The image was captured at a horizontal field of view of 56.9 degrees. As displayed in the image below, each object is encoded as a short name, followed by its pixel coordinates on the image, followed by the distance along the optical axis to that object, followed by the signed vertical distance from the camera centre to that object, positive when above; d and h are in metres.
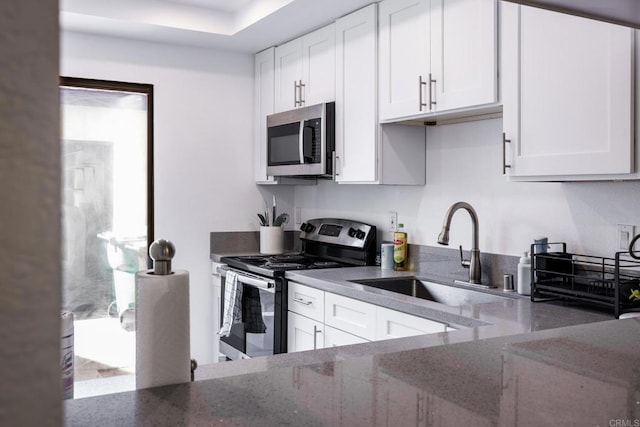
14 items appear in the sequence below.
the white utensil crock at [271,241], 4.08 -0.24
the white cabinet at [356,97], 3.03 +0.58
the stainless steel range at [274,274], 3.18 -0.39
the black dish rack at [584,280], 1.91 -0.26
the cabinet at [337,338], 2.66 -0.61
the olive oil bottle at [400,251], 3.19 -0.24
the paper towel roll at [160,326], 0.74 -0.15
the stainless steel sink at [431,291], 2.65 -0.41
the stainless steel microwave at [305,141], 3.35 +0.39
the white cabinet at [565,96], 1.79 +0.36
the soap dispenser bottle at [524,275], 2.34 -0.28
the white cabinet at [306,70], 3.38 +0.83
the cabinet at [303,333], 2.91 -0.65
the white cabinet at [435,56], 2.33 +0.66
